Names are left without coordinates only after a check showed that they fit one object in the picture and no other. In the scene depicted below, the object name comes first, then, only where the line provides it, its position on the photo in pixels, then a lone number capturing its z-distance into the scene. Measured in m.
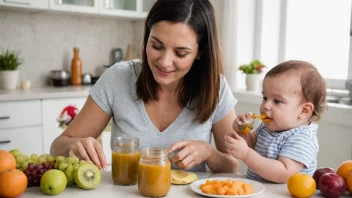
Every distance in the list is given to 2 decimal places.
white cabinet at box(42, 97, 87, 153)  3.28
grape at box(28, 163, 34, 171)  1.23
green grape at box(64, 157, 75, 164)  1.25
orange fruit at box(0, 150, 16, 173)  1.17
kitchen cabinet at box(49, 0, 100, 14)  3.49
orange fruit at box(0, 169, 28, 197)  1.10
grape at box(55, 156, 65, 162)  1.26
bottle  3.91
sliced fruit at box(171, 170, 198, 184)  1.29
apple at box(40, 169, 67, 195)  1.15
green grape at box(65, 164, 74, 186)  1.22
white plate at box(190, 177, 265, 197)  1.19
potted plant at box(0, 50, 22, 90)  3.39
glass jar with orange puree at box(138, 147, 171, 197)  1.16
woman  1.51
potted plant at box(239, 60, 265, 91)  3.23
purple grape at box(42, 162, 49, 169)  1.25
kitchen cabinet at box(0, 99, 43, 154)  3.07
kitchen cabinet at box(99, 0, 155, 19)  3.81
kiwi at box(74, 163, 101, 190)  1.20
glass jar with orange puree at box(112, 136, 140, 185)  1.27
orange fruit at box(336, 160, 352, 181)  1.26
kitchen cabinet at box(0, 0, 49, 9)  3.24
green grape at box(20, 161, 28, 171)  1.26
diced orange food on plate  1.17
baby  1.34
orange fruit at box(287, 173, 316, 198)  1.19
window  3.19
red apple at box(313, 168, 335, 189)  1.28
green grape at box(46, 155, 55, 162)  1.29
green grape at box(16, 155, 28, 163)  1.26
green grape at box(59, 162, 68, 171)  1.23
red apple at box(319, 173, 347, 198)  1.18
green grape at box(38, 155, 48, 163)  1.29
